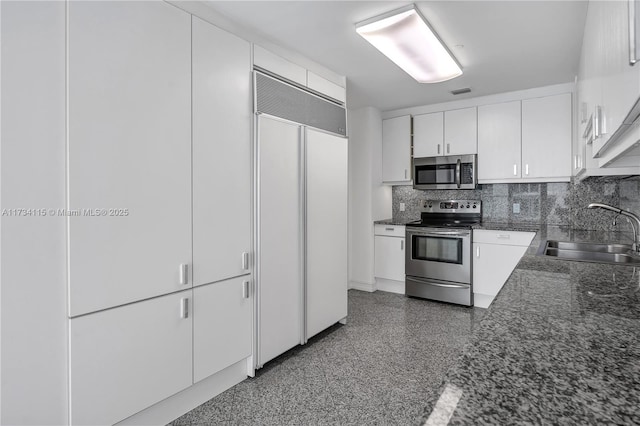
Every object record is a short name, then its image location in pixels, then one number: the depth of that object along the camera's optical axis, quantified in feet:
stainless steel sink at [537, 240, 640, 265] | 6.86
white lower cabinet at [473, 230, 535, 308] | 11.32
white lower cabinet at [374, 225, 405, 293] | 13.75
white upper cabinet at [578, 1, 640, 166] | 2.55
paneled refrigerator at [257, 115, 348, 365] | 7.72
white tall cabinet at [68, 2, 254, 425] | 4.94
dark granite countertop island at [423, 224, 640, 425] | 1.66
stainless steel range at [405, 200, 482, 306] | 12.28
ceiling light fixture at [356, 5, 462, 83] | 6.86
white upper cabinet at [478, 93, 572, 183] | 11.33
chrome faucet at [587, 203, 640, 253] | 6.46
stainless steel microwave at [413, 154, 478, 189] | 12.94
